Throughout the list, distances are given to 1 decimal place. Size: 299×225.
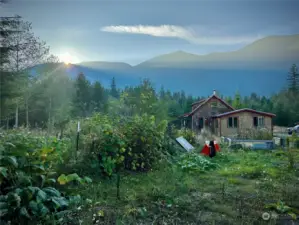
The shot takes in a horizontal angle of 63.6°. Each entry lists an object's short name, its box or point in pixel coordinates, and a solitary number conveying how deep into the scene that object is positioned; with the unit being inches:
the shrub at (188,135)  304.3
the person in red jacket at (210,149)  213.4
